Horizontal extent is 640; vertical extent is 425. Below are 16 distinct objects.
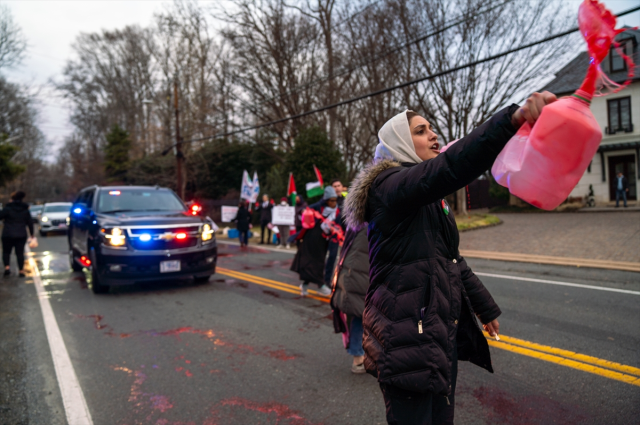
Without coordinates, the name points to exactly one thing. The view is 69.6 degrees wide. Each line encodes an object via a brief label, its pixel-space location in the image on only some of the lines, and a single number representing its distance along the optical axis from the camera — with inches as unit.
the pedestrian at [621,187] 887.7
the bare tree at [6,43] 1180.5
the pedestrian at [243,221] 673.0
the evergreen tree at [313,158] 866.1
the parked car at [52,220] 980.6
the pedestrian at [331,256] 293.9
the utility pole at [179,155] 982.4
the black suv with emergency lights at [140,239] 308.7
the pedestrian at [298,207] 471.3
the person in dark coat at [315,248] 300.0
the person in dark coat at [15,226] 413.4
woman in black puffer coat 76.1
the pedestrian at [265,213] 690.8
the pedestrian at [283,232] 666.2
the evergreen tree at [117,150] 1599.4
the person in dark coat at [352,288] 159.9
